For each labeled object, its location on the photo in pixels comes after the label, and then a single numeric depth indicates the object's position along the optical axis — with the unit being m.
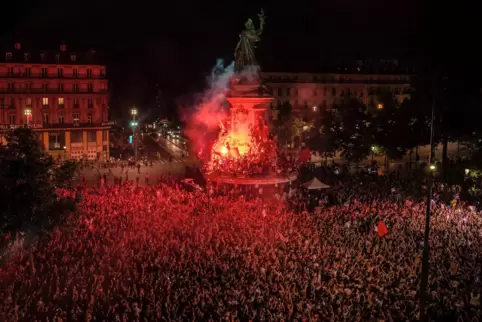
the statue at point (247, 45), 36.28
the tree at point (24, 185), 17.47
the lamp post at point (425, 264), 13.72
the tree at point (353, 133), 49.97
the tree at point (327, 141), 53.66
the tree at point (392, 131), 46.97
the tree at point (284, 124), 67.56
